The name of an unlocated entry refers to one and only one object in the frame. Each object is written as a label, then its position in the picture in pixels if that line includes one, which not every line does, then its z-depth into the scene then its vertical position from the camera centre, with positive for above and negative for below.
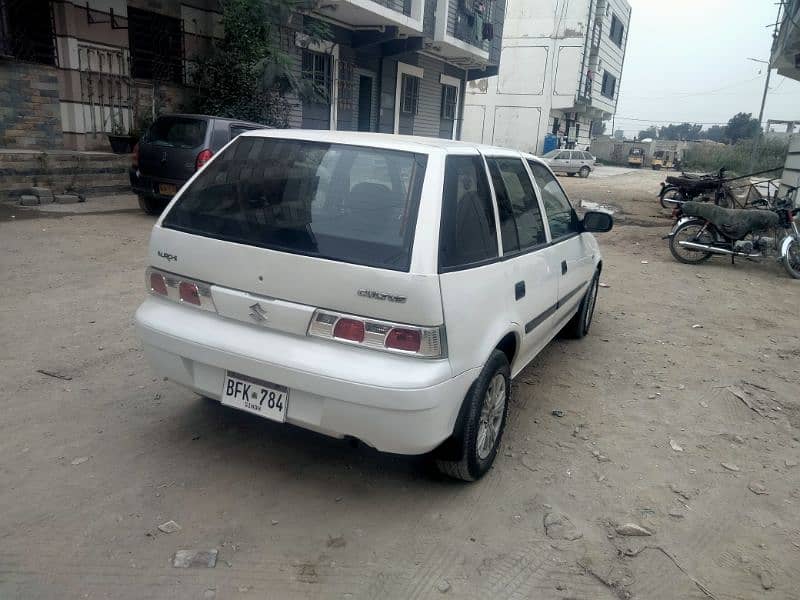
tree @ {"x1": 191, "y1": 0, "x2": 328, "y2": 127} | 12.31 +1.32
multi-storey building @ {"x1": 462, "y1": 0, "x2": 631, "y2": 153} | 36.62 +4.60
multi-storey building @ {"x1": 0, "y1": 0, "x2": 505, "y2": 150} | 11.37 +1.51
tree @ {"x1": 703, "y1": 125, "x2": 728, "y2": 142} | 104.21 +5.45
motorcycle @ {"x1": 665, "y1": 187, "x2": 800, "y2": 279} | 8.95 -0.98
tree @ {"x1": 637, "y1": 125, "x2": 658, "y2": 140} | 111.01 +4.88
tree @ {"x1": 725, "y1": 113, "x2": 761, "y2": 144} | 80.38 +5.08
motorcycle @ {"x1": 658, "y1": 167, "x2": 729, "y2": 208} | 13.03 -0.59
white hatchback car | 2.59 -0.67
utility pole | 20.31 +2.19
